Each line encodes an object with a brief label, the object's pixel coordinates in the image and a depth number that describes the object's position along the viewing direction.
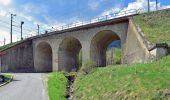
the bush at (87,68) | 30.56
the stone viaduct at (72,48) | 37.41
